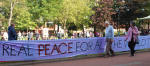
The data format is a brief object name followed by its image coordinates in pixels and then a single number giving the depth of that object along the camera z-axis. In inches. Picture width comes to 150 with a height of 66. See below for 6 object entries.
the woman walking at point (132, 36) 343.3
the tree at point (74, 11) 1624.3
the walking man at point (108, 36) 331.9
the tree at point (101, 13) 1332.4
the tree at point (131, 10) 1376.0
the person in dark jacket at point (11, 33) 355.3
